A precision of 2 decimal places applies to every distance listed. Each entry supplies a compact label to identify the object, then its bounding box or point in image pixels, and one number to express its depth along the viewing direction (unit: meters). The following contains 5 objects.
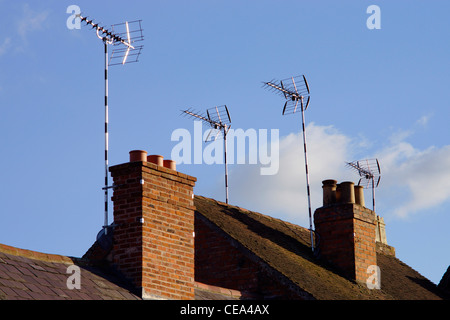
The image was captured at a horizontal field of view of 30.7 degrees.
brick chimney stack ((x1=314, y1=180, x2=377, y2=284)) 20.67
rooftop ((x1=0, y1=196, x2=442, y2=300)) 13.06
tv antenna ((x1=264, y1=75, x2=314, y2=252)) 22.92
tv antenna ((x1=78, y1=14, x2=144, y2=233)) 16.45
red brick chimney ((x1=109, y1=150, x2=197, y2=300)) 14.59
